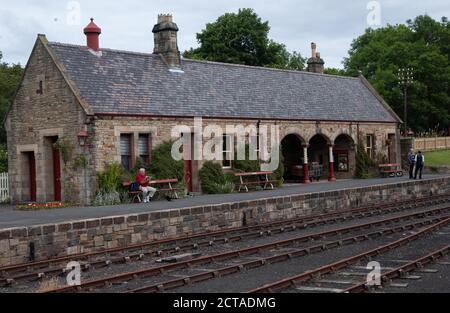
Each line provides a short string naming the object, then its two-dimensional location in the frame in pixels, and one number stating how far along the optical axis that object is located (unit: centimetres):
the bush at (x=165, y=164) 2425
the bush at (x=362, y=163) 3425
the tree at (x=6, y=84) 3822
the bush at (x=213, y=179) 2586
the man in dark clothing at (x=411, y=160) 3123
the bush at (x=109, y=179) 2231
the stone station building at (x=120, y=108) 2302
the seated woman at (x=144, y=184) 2235
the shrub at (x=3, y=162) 3052
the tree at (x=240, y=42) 5491
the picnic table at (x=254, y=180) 2695
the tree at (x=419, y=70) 5578
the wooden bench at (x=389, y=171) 3507
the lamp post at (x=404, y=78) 5130
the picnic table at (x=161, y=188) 2273
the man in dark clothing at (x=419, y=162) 3088
